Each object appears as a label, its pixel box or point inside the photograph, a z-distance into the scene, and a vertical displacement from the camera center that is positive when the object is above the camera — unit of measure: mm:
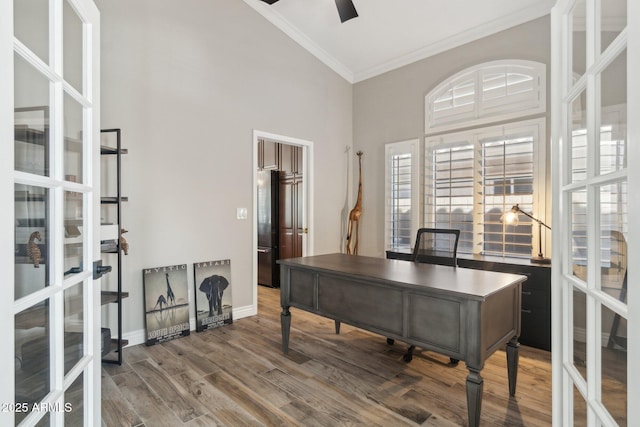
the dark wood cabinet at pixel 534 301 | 2969 -805
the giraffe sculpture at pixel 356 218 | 4902 -90
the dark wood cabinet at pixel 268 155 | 5503 +966
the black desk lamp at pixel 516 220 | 3189 -83
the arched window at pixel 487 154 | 3459 +656
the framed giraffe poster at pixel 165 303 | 3148 -881
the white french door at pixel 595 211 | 747 +3
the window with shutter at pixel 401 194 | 4430 +243
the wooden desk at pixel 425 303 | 1780 -581
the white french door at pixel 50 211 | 780 +4
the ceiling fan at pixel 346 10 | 3023 +1871
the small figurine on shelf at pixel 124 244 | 2773 -267
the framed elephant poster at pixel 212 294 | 3502 -878
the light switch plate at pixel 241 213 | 3881 -13
